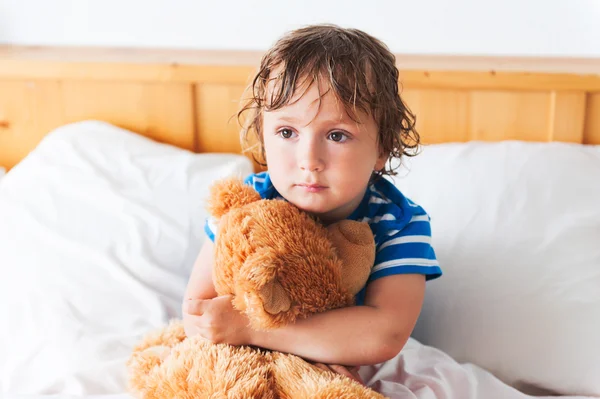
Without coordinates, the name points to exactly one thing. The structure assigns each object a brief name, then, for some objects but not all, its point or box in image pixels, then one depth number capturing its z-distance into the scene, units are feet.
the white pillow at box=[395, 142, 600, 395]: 3.45
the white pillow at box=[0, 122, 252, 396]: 3.40
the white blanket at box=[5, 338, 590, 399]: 2.93
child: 2.65
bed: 3.43
